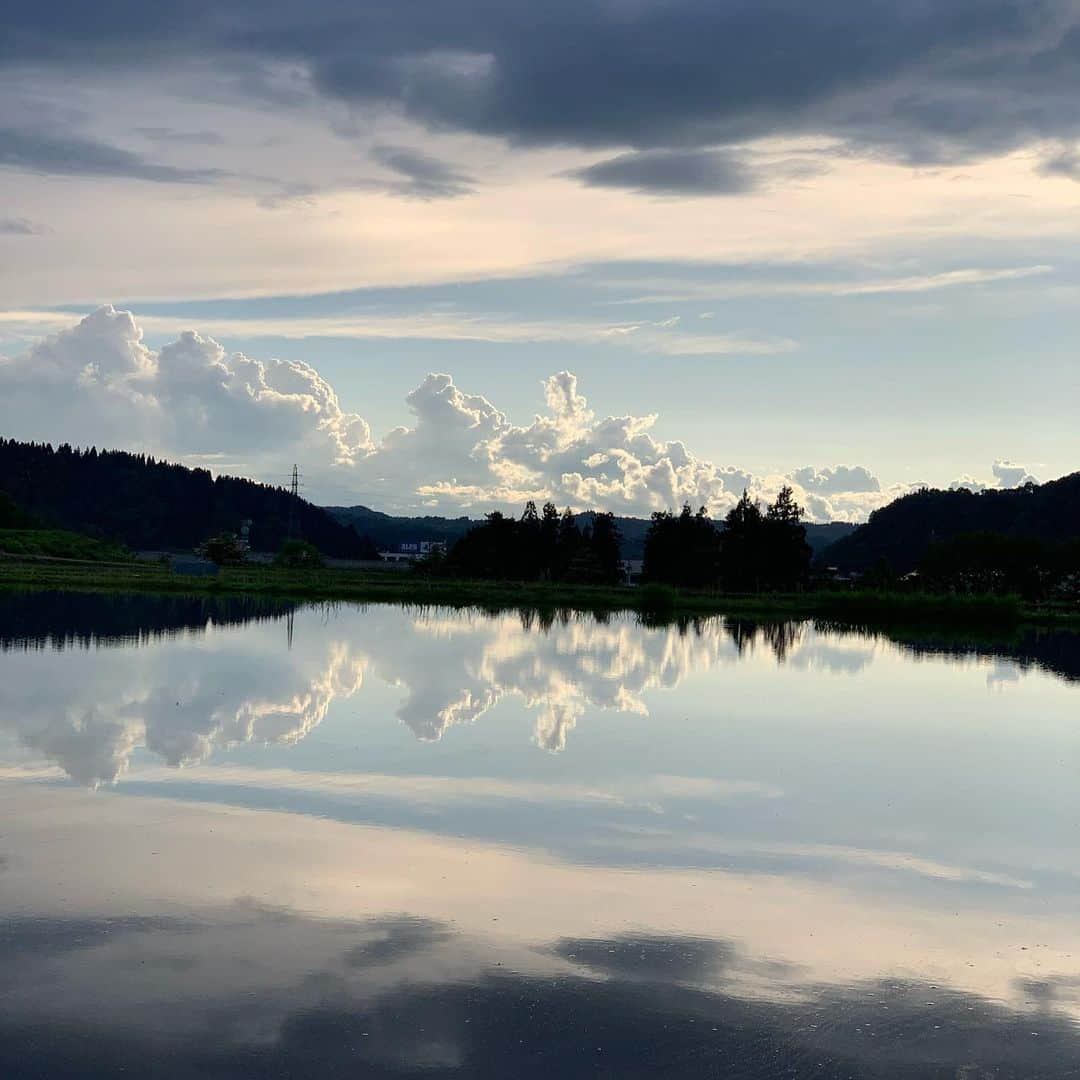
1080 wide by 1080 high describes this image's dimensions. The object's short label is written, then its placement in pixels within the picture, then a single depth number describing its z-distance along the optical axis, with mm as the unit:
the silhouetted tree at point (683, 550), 130500
